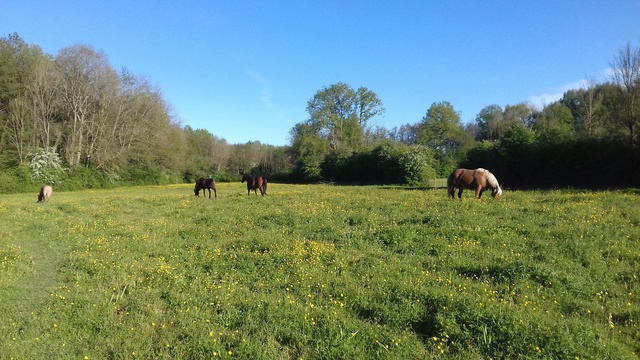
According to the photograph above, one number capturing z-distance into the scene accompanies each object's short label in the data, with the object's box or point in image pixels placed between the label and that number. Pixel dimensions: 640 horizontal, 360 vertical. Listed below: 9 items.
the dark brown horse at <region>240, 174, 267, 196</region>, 30.61
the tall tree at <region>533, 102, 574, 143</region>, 38.07
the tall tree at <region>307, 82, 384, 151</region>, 78.25
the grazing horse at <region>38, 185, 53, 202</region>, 27.82
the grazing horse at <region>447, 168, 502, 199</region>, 21.25
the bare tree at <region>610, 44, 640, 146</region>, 32.00
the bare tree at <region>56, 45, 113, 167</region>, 53.25
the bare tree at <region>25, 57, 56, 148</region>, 50.53
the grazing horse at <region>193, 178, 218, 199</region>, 30.81
